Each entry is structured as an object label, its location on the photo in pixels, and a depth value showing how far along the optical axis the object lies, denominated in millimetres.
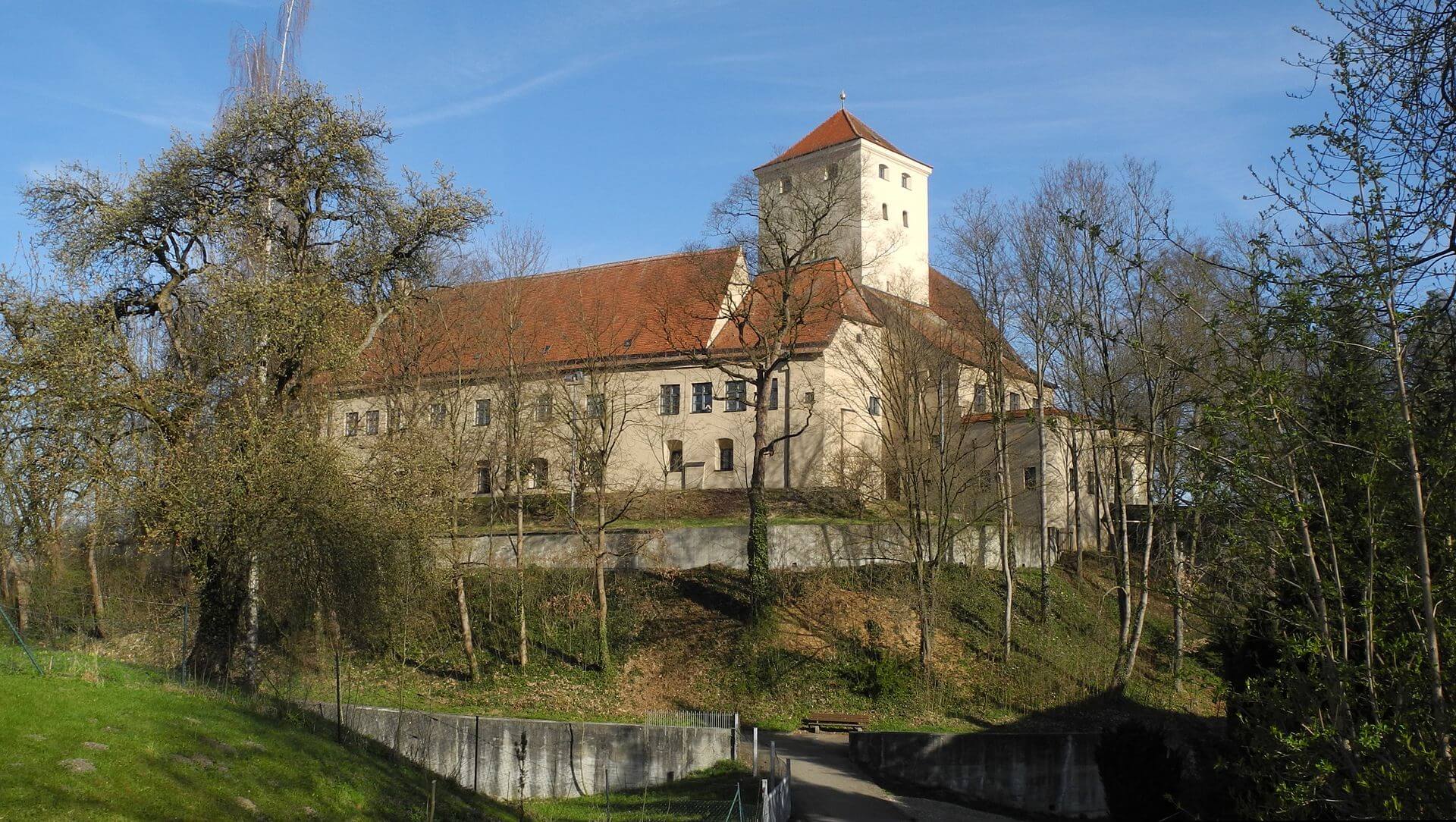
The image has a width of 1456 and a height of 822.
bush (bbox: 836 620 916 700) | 28406
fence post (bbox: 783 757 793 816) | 17186
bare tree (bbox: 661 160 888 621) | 31438
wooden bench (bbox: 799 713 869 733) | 26594
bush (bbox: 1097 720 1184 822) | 18281
